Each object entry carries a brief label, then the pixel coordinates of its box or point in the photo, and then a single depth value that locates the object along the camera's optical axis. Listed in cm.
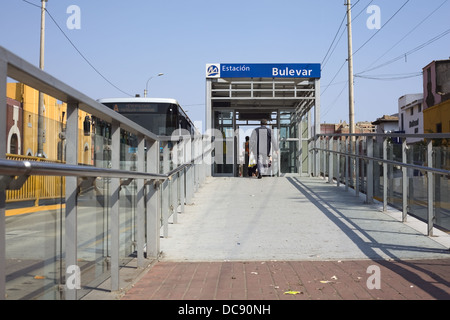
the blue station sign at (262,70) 1592
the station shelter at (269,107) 1602
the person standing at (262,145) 1493
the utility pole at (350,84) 2352
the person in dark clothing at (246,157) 1826
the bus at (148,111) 1588
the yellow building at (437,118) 3164
